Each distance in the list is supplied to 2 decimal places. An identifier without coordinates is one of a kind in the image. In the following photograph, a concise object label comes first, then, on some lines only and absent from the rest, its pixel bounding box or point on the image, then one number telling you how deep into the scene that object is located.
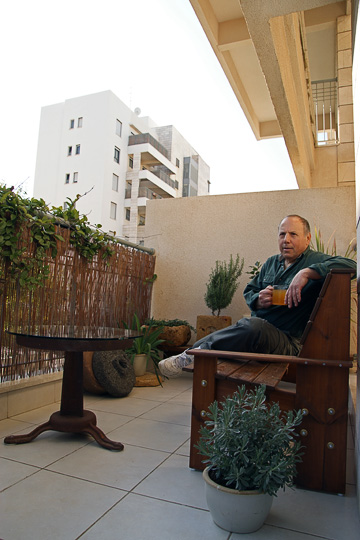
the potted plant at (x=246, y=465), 1.29
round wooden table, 1.94
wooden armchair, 1.65
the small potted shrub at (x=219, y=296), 4.58
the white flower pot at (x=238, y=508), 1.30
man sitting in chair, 2.00
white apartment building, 34.53
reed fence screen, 2.62
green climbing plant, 2.52
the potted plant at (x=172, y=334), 4.45
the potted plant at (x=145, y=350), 3.96
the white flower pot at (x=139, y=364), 3.96
